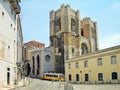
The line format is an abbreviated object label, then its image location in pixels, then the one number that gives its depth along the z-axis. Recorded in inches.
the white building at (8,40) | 466.6
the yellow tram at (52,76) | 1123.7
